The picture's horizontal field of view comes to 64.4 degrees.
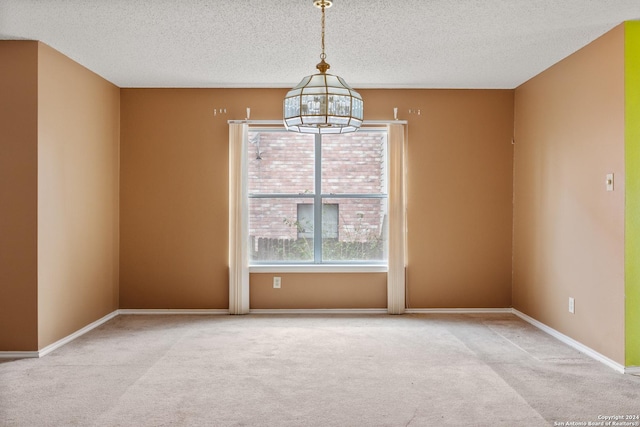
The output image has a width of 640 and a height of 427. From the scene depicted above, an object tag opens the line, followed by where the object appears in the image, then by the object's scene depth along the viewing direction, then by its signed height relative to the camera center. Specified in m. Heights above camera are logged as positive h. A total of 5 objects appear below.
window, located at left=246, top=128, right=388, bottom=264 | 5.80 +0.15
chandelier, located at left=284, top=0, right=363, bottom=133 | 2.93 +0.63
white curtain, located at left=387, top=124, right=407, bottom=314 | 5.62 -0.18
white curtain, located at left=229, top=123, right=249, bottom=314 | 5.59 -0.13
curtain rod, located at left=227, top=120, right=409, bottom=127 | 5.63 +0.99
